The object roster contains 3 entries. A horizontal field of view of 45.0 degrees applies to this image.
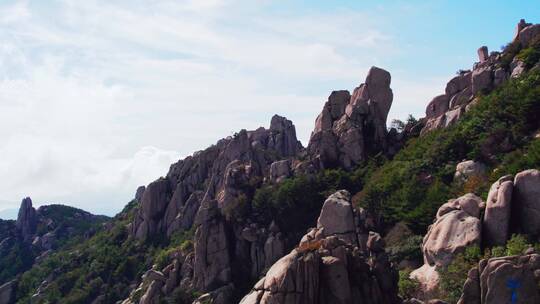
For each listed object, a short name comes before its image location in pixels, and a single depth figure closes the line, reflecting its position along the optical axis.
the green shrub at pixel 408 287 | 33.48
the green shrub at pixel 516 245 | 29.29
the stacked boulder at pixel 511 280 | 24.56
